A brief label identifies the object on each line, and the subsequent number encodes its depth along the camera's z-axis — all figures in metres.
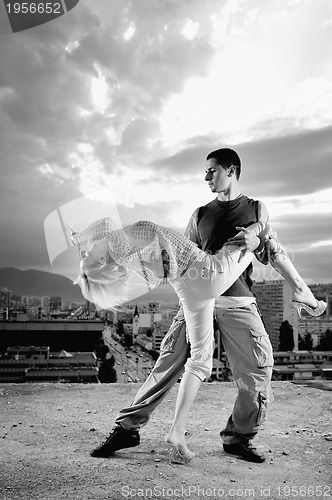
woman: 2.19
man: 2.37
